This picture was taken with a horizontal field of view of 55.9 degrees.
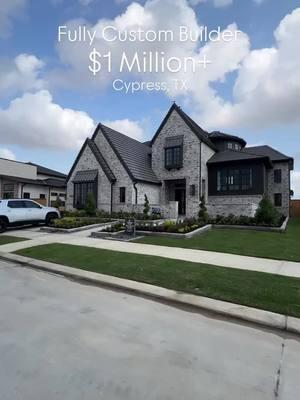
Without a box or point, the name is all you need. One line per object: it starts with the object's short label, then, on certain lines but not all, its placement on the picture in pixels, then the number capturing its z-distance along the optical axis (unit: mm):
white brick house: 24469
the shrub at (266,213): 17078
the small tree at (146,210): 21119
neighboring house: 31219
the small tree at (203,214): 18817
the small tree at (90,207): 22891
